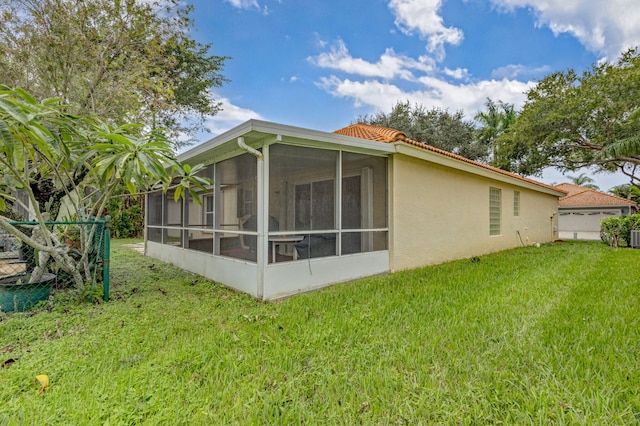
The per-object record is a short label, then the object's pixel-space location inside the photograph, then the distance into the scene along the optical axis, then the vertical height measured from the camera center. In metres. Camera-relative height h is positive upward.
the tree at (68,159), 3.14 +0.77
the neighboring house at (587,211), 21.89 +0.47
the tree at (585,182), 33.16 +3.86
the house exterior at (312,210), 5.03 +0.15
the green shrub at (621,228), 12.91 -0.49
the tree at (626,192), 20.83 +1.98
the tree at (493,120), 23.83 +7.83
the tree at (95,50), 7.12 +4.17
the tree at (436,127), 20.95 +6.32
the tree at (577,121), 13.55 +4.77
